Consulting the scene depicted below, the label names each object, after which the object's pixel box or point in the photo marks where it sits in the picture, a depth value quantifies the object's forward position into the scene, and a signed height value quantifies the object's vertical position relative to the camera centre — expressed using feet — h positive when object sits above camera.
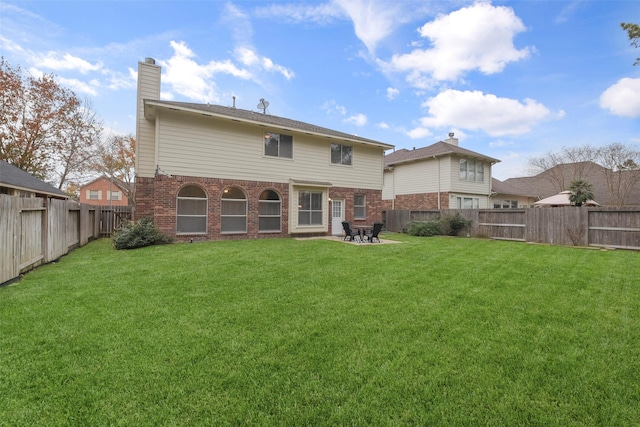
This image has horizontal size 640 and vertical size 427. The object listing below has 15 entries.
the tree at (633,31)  18.44 +11.92
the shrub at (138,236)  32.83 -2.87
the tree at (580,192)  52.54 +3.90
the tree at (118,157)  94.93 +18.79
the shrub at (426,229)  50.90 -2.96
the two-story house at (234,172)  37.47 +6.05
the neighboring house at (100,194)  147.33 +9.50
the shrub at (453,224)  50.96 -2.05
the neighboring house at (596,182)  85.97 +10.68
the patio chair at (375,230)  39.22 -2.51
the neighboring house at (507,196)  79.06 +5.00
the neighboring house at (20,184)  27.55 +3.02
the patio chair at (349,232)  40.42 -2.80
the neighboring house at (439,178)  65.10 +8.46
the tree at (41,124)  60.03 +20.26
